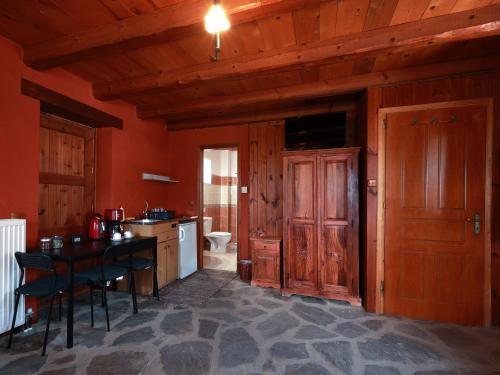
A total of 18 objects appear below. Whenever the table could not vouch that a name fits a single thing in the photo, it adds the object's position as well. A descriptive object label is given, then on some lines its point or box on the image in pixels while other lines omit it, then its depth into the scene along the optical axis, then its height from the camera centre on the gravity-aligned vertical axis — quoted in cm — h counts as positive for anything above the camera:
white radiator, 205 -64
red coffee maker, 305 -37
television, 313 +79
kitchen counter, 323 -42
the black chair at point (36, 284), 197 -80
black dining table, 206 -57
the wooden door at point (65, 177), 277 +16
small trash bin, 370 -117
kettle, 291 -45
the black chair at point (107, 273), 231 -80
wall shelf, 379 +21
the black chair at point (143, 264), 265 -82
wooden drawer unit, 334 -96
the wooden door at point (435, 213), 244 -21
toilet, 538 -104
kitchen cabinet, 313 -86
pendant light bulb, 135 +94
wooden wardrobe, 290 -39
